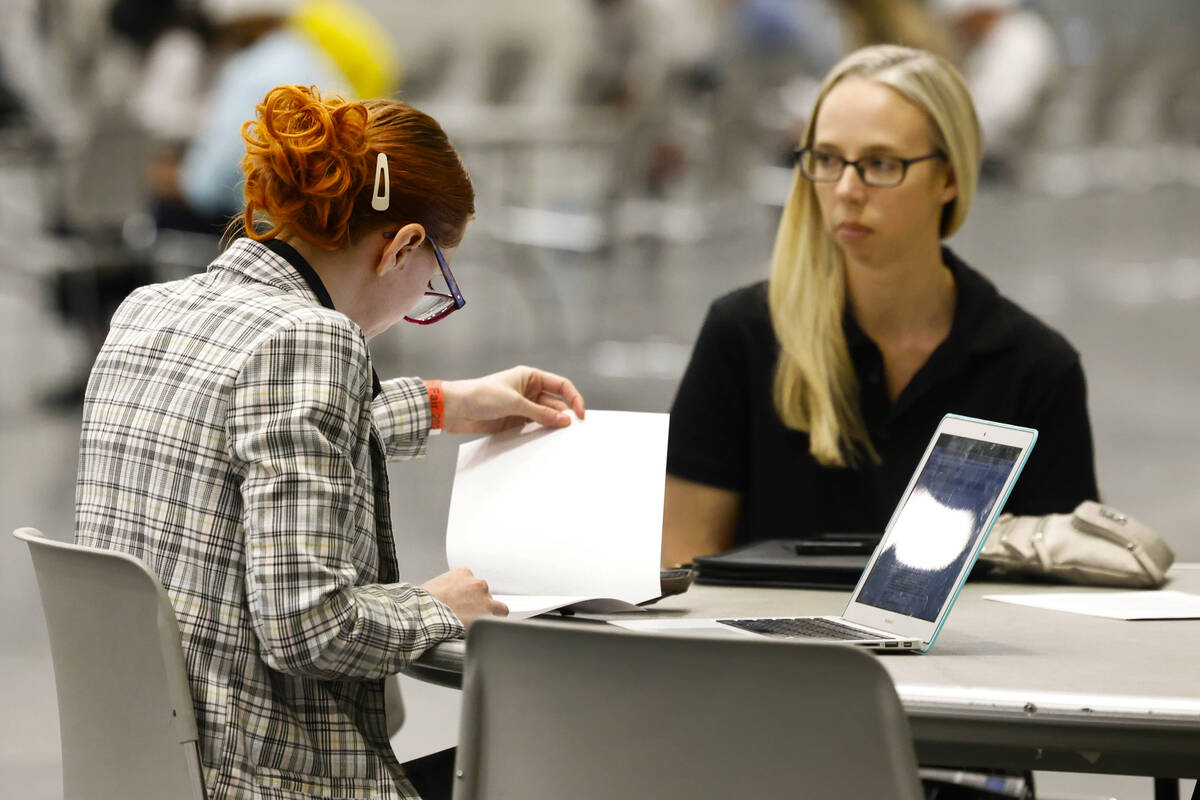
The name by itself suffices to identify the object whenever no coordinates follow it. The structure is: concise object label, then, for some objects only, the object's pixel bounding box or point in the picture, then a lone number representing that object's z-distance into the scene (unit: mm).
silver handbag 6554
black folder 6533
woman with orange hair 6069
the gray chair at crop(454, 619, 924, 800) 5824
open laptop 6188
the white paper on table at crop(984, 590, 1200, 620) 6378
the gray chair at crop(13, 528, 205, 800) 6074
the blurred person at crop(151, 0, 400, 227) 13762
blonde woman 6891
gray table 5985
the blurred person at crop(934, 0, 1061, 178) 22003
